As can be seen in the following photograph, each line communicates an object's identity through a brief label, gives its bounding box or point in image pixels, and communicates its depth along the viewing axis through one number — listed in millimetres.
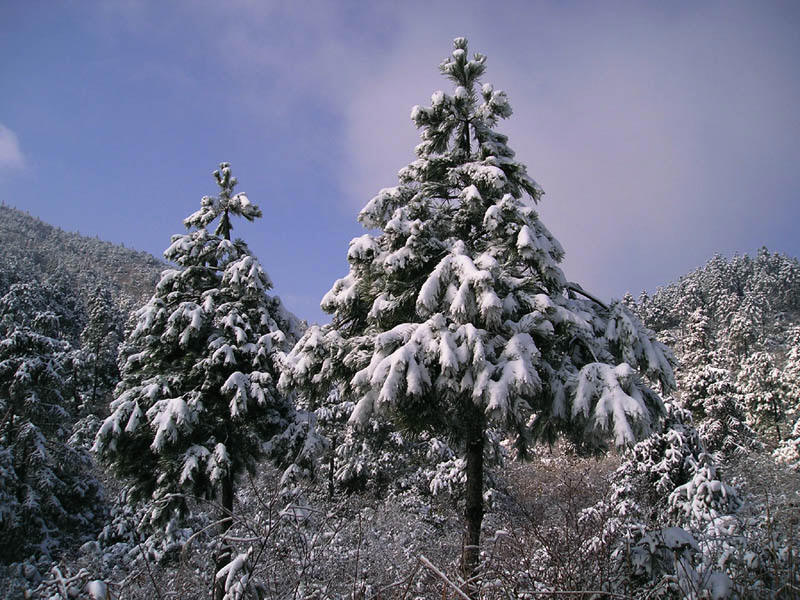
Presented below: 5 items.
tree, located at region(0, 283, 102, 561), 18734
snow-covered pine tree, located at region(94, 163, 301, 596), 11875
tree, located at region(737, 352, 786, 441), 38625
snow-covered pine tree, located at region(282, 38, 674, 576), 6945
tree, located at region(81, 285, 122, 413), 49844
